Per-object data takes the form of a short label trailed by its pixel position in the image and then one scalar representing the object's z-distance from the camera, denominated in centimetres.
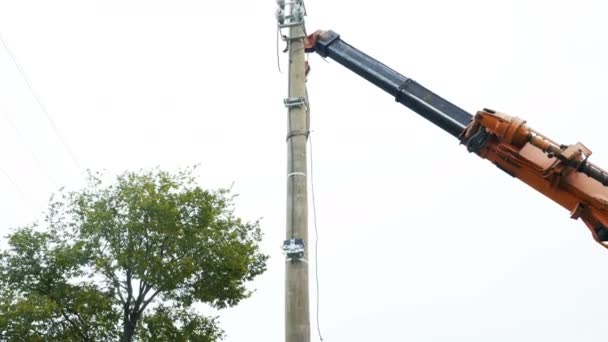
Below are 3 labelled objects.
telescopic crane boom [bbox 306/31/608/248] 870
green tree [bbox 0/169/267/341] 1928
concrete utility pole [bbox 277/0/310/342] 635
